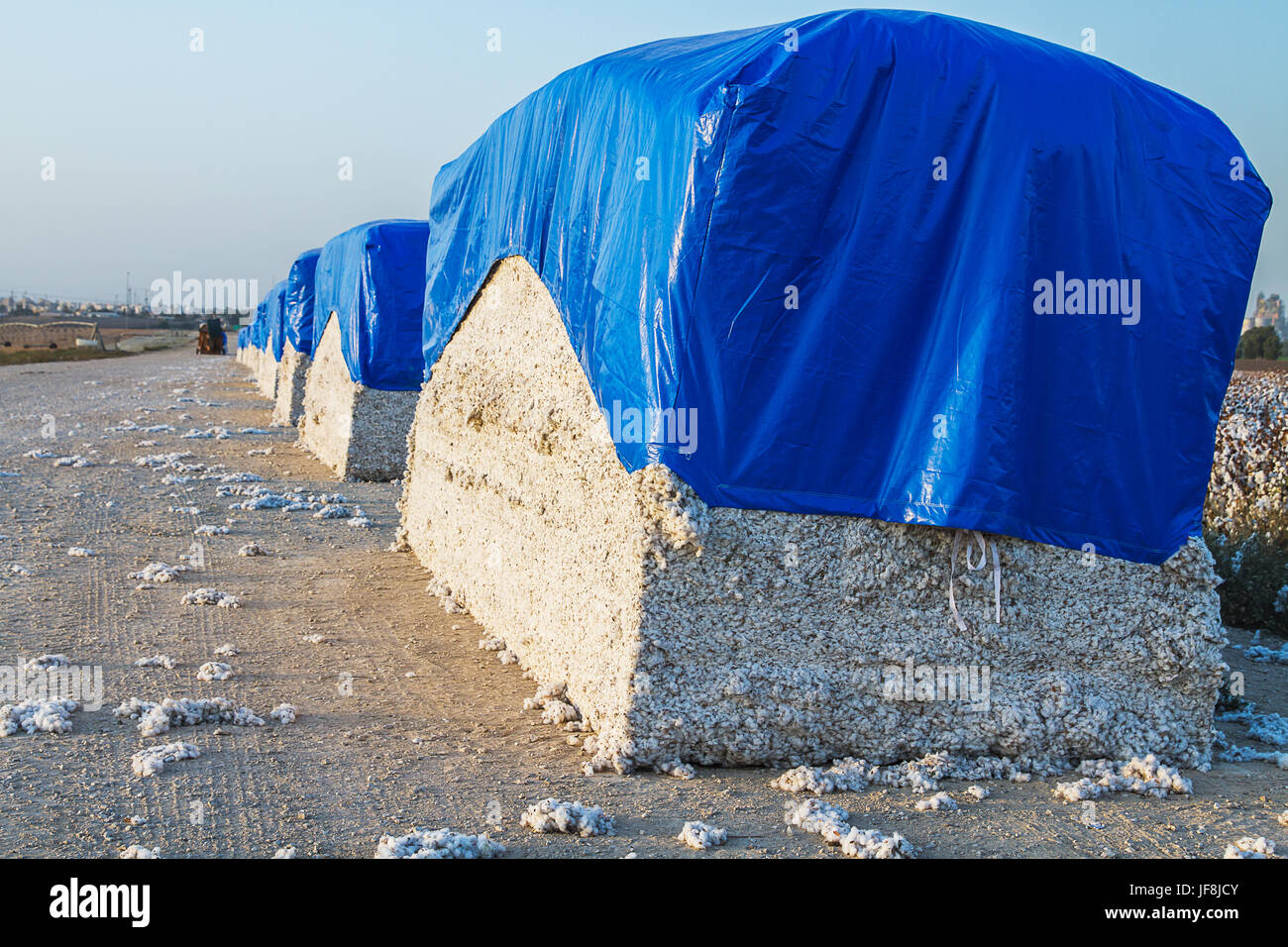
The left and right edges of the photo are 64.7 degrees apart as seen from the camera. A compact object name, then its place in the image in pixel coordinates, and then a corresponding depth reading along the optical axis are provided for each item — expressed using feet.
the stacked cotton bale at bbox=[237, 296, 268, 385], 110.11
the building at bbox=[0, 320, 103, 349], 178.70
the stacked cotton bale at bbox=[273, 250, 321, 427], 58.65
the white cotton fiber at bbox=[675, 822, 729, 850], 11.63
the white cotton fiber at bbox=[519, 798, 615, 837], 11.90
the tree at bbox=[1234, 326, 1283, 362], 114.42
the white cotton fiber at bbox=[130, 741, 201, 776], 13.37
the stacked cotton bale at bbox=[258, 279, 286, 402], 79.48
